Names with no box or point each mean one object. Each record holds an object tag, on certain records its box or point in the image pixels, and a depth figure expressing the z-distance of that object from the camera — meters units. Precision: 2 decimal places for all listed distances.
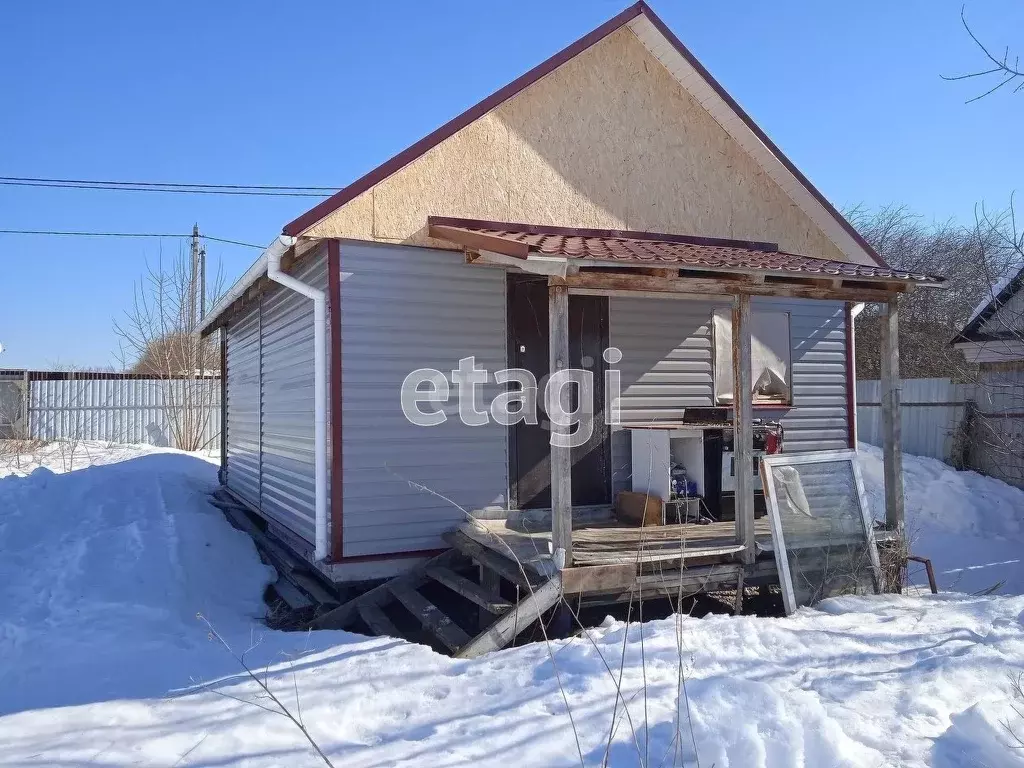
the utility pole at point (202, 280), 26.27
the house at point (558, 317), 6.49
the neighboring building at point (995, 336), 11.03
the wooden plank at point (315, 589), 7.16
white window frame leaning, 6.35
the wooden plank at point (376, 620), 6.38
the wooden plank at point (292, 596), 7.38
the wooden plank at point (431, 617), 5.81
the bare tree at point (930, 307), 19.41
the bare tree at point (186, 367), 20.94
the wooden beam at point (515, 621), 5.55
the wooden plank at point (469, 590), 5.80
